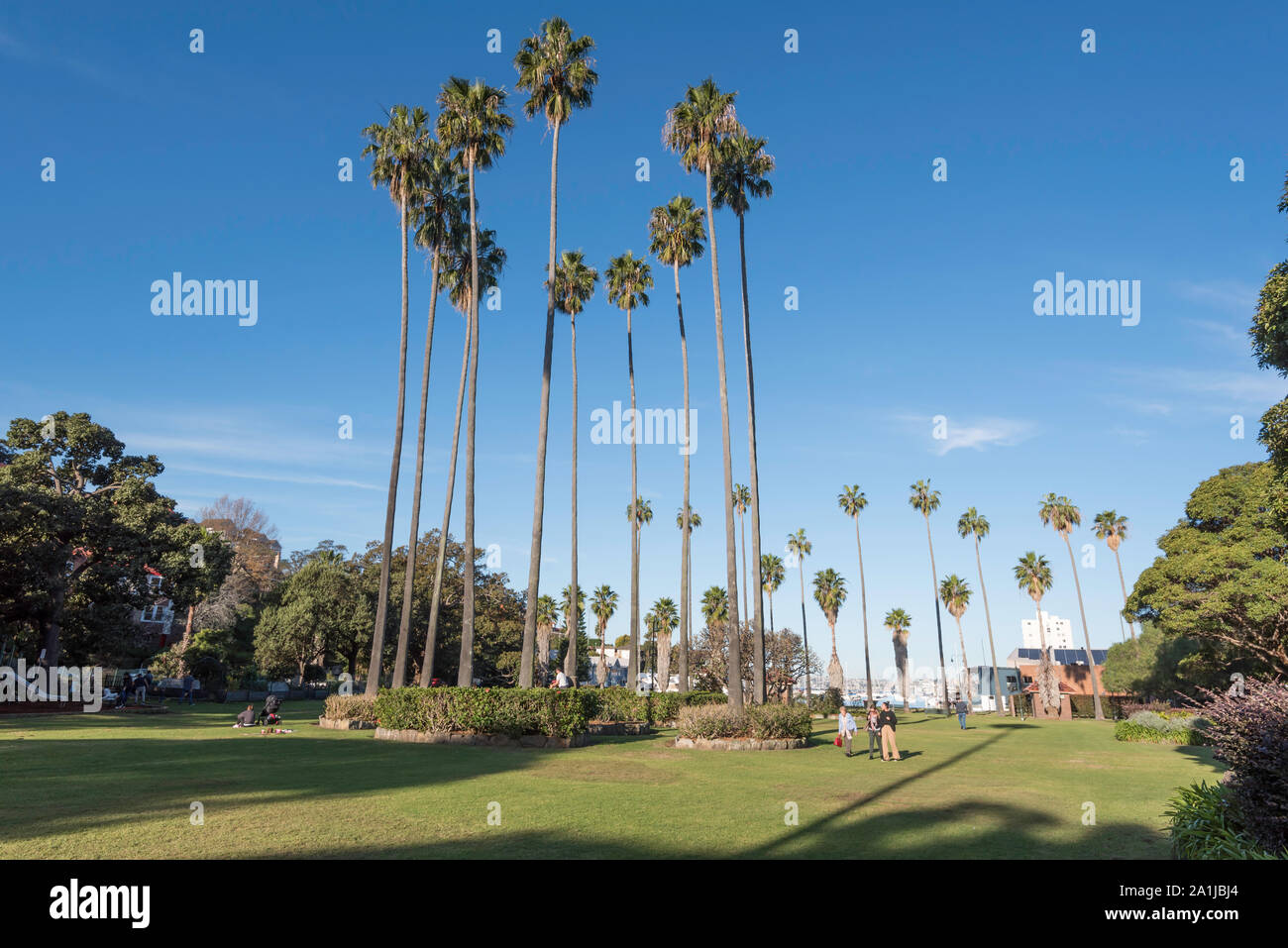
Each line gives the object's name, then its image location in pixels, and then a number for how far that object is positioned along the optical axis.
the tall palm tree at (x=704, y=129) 30.20
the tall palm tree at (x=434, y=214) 32.28
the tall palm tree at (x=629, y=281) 44.44
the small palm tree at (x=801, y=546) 86.44
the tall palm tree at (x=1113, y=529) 74.81
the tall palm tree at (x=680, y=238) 37.81
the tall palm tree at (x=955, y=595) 90.25
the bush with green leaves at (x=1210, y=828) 7.87
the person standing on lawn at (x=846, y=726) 23.11
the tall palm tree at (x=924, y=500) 82.69
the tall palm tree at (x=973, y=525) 82.88
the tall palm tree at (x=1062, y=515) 75.31
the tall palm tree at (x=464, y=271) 35.56
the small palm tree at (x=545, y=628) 78.38
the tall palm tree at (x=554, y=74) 28.52
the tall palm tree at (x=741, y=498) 73.00
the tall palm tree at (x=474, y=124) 29.06
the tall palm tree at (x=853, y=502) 82.44
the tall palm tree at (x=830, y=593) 89.00
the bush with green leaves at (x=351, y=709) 26.95
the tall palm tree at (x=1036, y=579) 78.44
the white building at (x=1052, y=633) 116.88
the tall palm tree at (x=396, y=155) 31.55
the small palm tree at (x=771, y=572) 85.50
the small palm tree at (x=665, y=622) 80.81
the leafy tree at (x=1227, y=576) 32.78
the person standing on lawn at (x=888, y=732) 22.19
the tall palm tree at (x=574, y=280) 43.16
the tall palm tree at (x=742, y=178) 30.66
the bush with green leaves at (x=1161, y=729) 31.05
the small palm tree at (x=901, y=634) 92.94
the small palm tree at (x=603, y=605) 86.88
